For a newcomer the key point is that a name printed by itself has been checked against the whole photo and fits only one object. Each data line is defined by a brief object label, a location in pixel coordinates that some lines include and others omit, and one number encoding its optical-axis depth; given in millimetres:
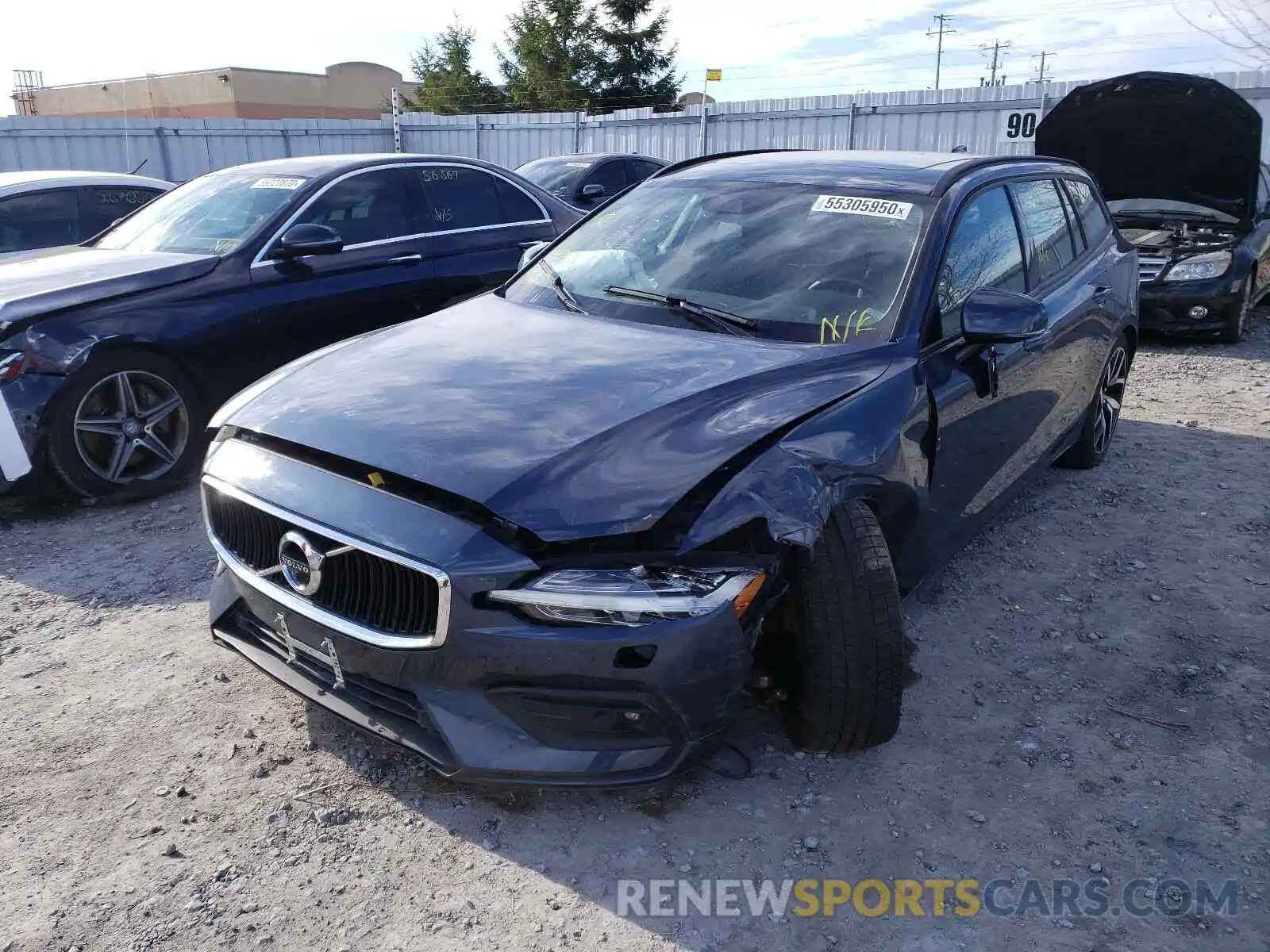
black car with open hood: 8336
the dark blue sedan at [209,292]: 4617
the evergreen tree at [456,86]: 40875
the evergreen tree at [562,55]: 37469
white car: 6977
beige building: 42438
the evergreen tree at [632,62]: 37250
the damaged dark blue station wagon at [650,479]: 2230
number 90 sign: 14422
